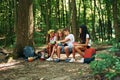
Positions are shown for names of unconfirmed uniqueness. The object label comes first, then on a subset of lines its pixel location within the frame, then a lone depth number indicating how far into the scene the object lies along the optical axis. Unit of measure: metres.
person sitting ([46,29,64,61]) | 7.47
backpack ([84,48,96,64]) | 6.58
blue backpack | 7.82
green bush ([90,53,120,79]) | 4.49
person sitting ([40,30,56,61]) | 7.66
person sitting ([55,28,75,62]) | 7.16
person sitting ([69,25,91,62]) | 6.81
